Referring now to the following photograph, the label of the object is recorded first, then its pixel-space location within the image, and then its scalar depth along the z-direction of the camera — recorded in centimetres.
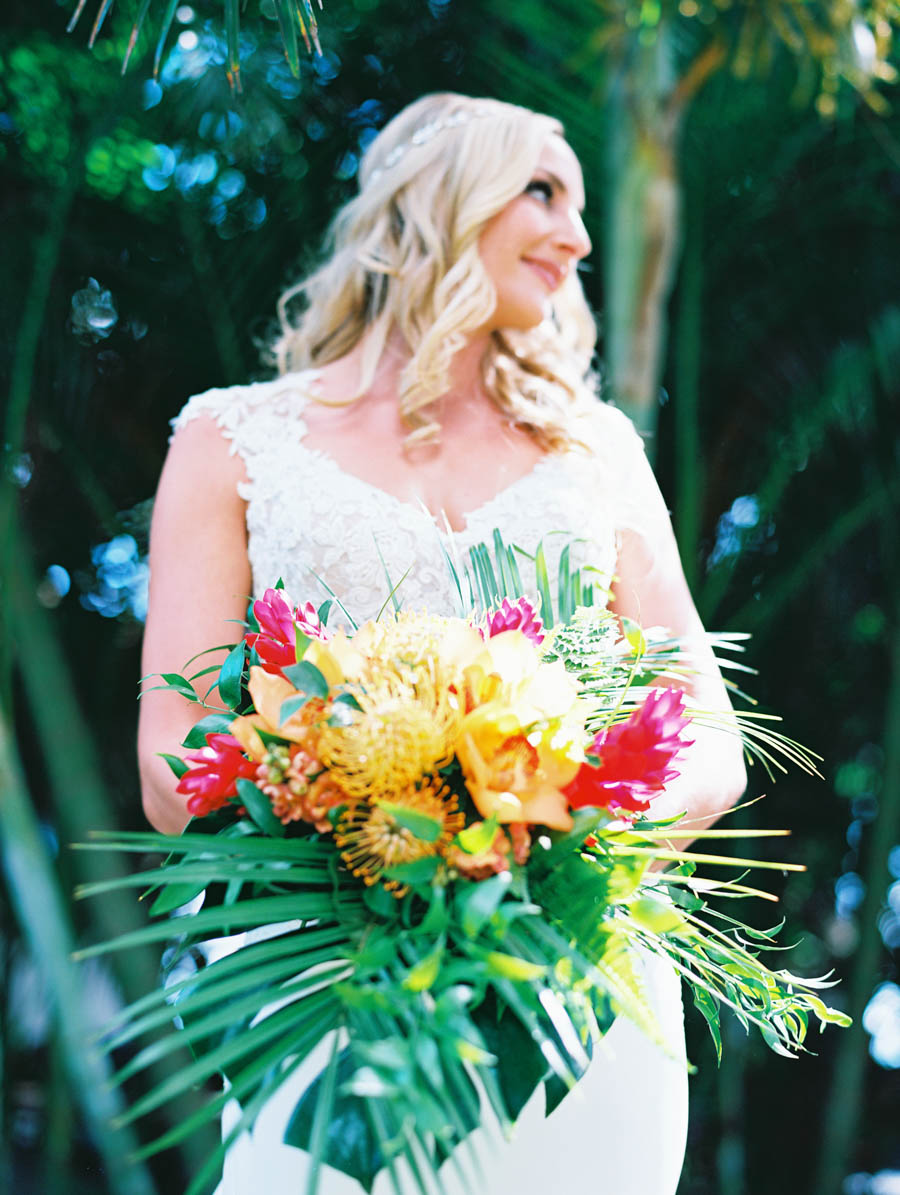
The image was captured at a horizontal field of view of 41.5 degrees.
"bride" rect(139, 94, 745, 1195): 174
